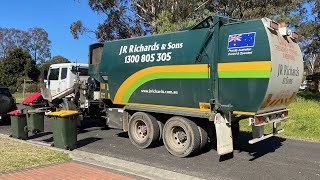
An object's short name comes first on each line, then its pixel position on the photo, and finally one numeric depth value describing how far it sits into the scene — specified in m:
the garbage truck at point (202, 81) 5.77
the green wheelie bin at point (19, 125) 8.18
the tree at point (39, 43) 59.85
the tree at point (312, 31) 18.77
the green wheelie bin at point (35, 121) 7.96
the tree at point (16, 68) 37.03
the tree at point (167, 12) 13.85
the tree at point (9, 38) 57.64
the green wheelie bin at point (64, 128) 7.16
